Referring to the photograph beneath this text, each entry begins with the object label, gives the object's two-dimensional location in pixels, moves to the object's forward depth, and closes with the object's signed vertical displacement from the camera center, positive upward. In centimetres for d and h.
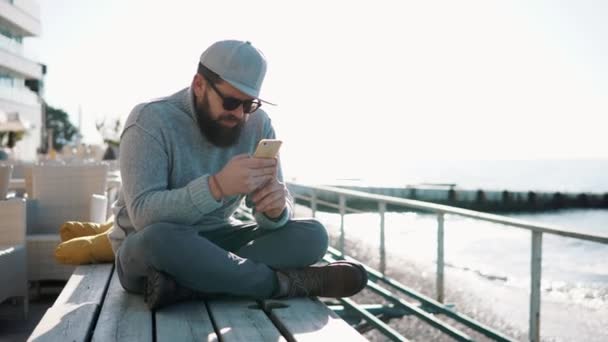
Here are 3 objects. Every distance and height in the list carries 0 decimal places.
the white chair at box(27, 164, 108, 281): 462 -26
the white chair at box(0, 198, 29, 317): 360 -48
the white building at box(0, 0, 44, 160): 3728 +517
